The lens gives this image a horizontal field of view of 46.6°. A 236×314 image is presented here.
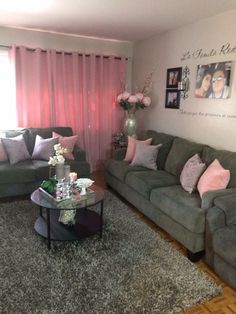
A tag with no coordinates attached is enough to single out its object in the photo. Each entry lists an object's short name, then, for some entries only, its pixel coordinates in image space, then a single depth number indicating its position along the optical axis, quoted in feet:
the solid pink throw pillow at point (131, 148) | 12.97
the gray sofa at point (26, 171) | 11.44
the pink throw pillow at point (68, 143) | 12.97
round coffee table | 8.17
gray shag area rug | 6.16
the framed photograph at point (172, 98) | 12.91
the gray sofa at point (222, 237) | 6.75
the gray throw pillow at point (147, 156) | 12.14
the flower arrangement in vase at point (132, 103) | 14.15
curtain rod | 13.15
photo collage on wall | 12.75
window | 13.47
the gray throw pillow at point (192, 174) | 9.45
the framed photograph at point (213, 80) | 10.12
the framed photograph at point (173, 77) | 12.64
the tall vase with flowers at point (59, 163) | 8.69
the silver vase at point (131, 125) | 14.66
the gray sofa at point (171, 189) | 7.88
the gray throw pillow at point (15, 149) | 12.14
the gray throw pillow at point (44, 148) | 12.62
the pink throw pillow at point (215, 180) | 8.54
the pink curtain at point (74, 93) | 13.71
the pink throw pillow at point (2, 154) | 12.21
